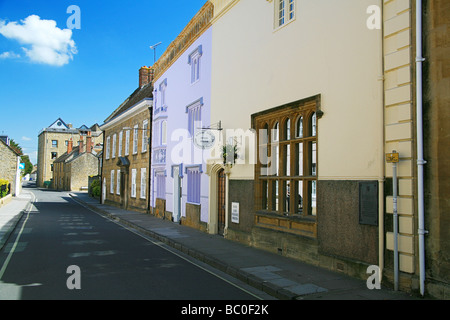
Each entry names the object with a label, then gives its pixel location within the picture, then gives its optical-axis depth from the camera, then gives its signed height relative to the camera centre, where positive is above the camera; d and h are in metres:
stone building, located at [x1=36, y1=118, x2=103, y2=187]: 85.50 +6.59
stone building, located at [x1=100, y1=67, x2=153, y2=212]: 24.84 +1.50
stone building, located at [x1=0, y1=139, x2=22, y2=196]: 41.75 +0.69
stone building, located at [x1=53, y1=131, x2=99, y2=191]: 63.44 +0.78
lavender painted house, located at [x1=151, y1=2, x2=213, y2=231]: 15.77 +2.41
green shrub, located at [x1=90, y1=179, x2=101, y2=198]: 41.16 -1.86
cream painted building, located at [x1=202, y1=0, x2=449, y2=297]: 6.44 +0.92
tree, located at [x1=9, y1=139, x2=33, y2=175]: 100.78 +2.84
